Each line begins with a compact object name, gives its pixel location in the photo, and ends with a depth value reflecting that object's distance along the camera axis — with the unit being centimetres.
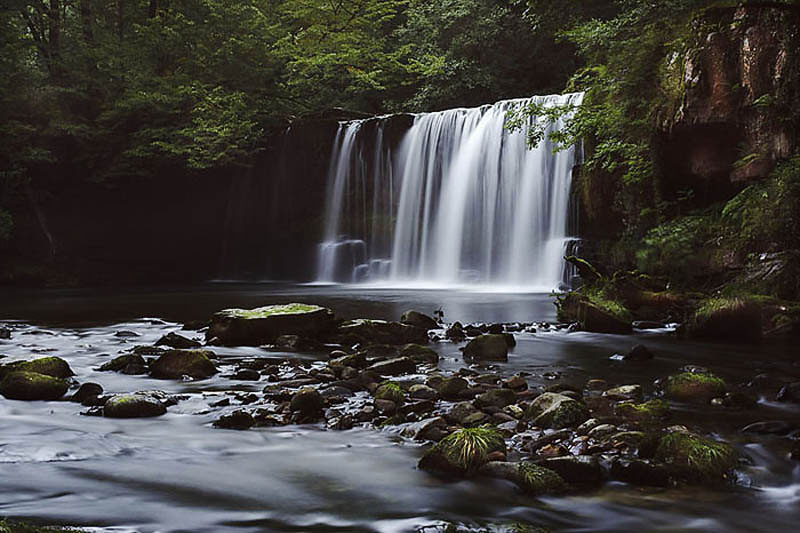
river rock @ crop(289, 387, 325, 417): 528
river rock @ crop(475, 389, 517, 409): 531
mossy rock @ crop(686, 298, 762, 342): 895
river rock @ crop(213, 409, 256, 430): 508
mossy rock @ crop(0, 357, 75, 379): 657
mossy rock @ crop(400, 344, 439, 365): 759
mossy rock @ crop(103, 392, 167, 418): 536
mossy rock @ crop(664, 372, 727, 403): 568
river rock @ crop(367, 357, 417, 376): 677
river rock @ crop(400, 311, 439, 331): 1013
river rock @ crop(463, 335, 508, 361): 789
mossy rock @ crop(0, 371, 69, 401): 590
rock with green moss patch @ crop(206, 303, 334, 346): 900
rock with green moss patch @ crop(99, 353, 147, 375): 712
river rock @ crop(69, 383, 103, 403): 583
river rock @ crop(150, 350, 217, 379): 684
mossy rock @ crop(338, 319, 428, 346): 902
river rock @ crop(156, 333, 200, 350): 871
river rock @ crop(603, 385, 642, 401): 554
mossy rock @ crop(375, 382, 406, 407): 549
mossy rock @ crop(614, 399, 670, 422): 495
